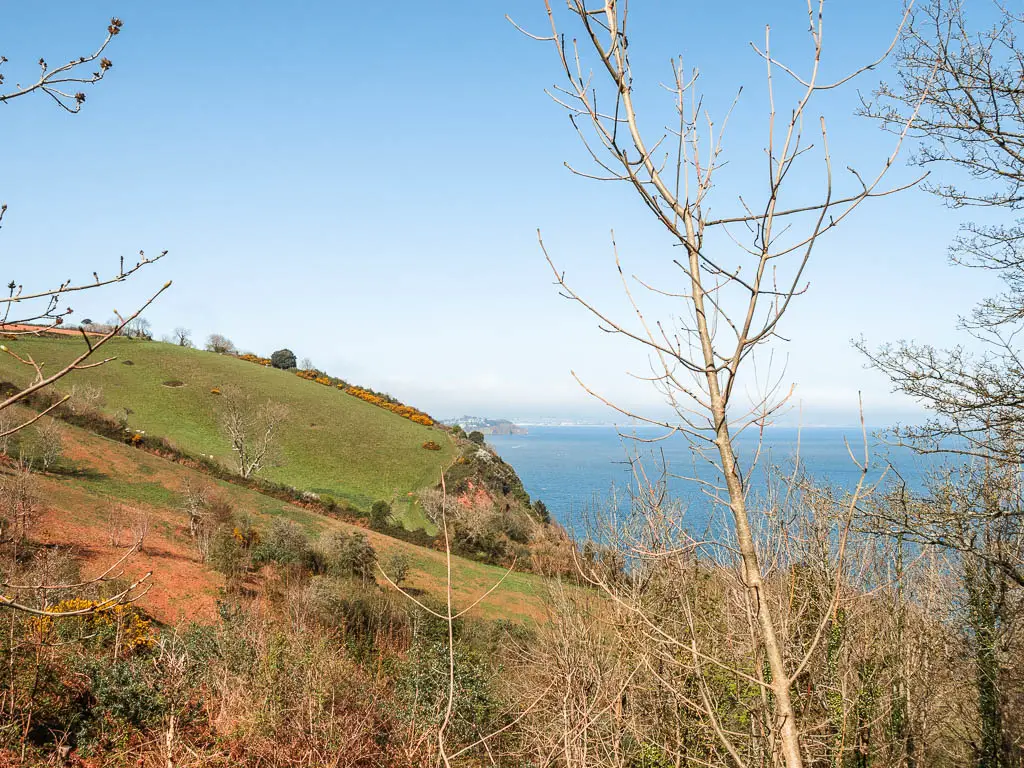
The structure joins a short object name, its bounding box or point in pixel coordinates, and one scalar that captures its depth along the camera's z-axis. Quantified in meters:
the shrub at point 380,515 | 34.44
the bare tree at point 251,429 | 39.16
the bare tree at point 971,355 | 6.61
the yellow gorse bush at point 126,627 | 10.59
